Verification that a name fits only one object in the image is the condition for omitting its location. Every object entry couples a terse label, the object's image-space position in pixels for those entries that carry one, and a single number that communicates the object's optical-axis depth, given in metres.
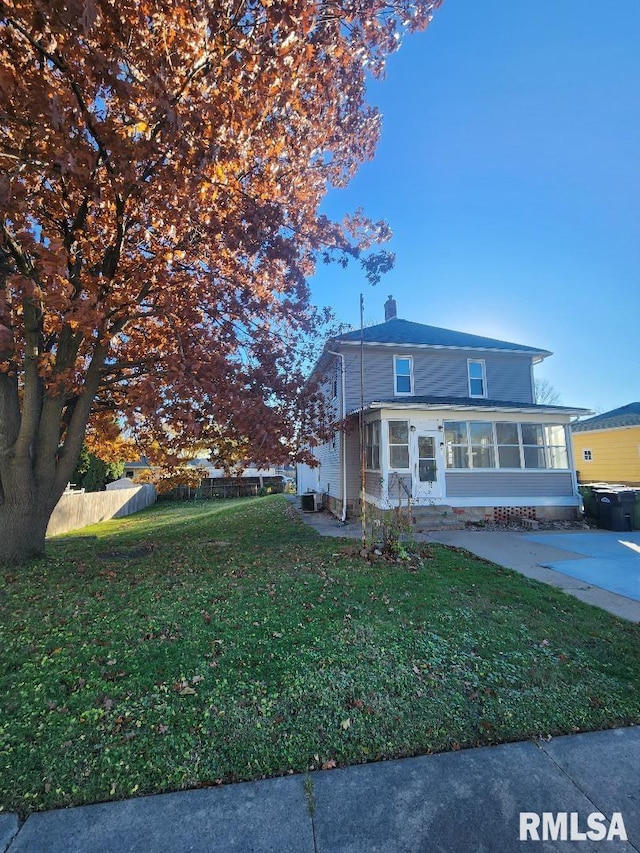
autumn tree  4.20
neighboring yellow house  18.39
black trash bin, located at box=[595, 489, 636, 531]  11.36
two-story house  12.70
